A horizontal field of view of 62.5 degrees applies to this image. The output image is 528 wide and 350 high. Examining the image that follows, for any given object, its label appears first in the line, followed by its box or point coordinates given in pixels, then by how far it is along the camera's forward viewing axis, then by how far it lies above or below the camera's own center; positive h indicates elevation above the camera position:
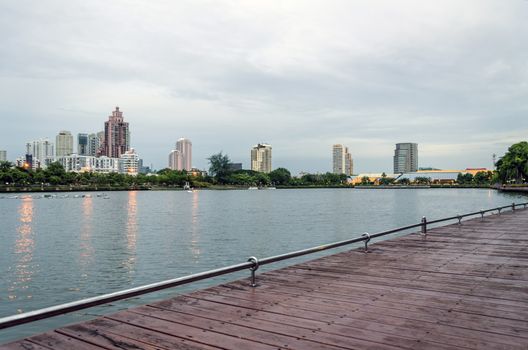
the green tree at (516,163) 151.88 +6.86
